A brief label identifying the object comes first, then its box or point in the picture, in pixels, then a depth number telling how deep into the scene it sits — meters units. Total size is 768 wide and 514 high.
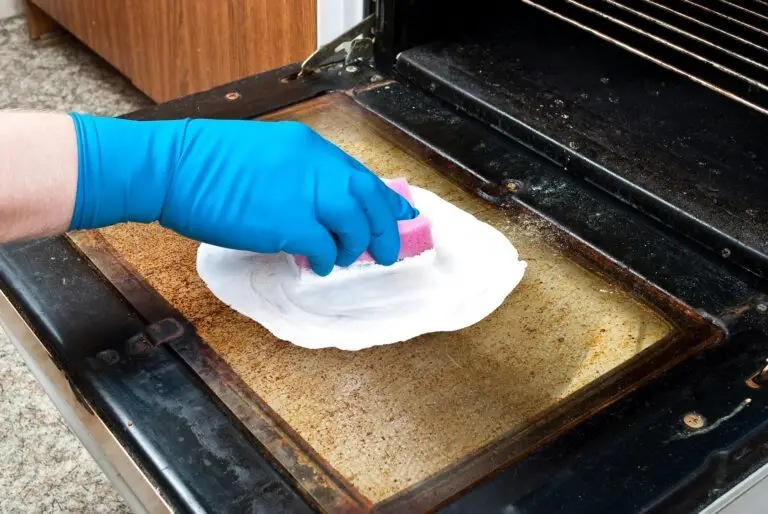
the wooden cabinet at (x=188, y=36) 1.55
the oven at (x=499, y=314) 0.63
